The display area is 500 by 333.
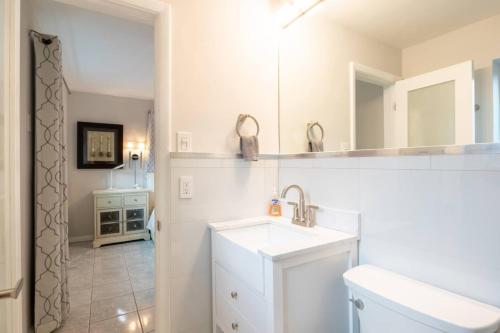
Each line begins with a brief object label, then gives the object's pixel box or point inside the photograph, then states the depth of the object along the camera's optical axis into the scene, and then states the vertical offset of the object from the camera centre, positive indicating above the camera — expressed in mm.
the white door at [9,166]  1000 +10
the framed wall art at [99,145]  3852 +358
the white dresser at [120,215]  3662 -732
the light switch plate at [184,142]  1308 +135
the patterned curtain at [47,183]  1706 -104
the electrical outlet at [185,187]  1307 -106
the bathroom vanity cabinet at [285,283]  925 -484
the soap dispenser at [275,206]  1591 -256
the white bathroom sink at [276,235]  976 -335
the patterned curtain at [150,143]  4207 +418
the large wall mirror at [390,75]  838 +409
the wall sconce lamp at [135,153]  4223 +248
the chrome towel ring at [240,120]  1487 +281
